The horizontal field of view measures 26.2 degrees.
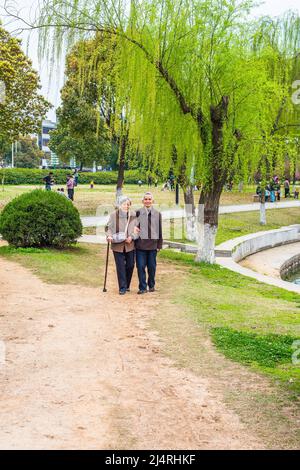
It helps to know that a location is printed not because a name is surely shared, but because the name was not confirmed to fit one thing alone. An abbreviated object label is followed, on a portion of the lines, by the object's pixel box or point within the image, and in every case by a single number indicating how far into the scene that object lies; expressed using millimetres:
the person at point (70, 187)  30667
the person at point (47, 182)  32531
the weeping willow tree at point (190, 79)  13070
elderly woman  10383
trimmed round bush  14344
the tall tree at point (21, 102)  27188
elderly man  10516
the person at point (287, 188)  45375
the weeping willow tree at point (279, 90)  15398
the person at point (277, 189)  40931
